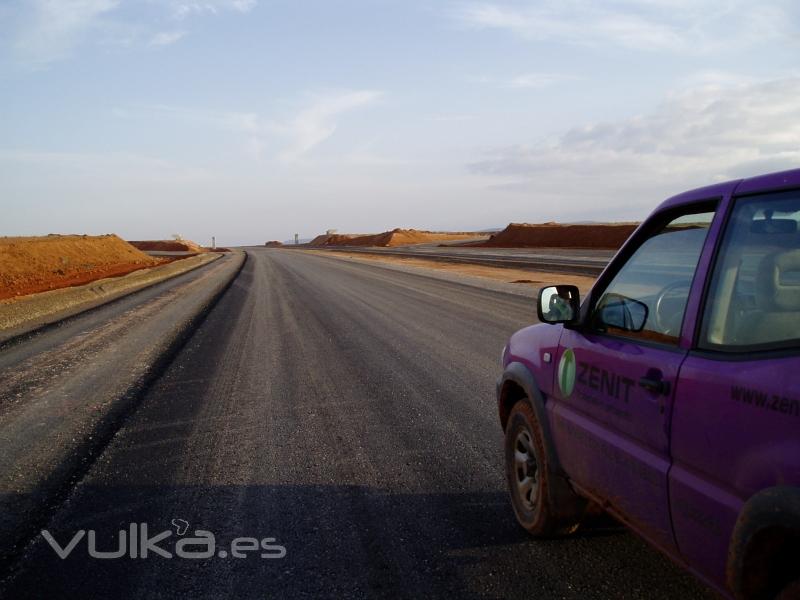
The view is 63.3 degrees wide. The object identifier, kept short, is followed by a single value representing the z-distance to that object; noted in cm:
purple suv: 195
